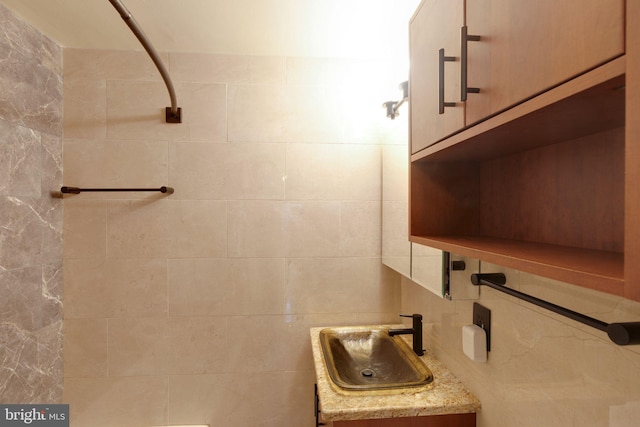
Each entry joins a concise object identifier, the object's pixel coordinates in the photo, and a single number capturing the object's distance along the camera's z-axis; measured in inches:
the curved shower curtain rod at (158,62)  42.8
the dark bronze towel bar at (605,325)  17.3
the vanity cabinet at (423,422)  43.6
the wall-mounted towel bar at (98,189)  64.4
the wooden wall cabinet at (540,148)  15.3
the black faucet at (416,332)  58.7
